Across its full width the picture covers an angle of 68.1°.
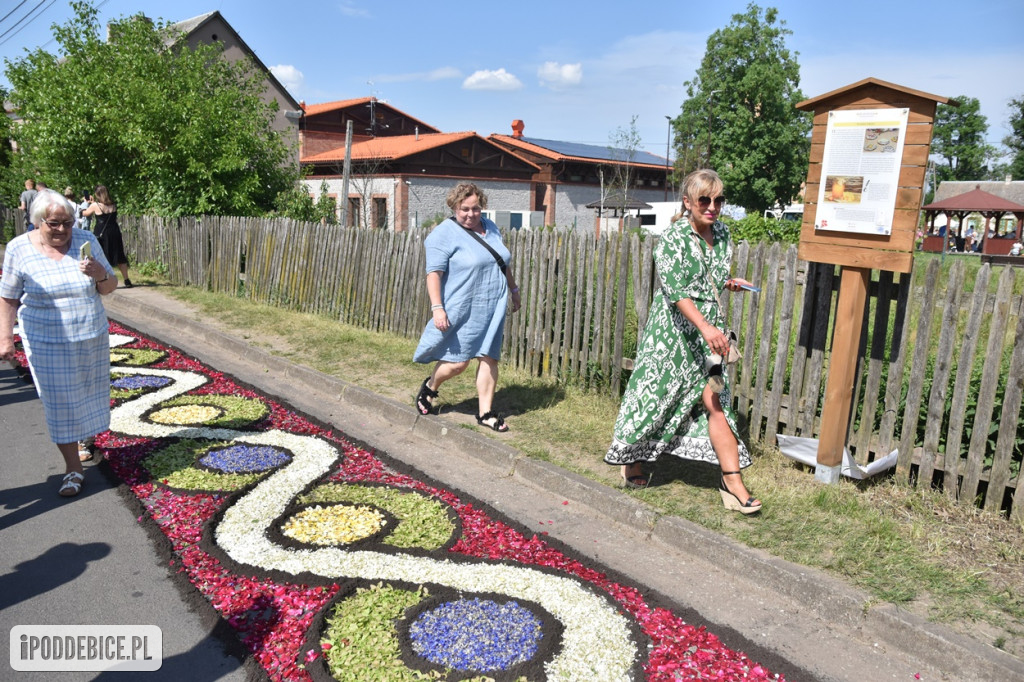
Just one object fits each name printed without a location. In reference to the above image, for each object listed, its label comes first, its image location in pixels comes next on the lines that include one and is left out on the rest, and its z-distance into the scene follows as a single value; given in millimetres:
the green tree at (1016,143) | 79812
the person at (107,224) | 13680
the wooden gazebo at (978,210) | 35344
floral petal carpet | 3150
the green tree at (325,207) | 18736
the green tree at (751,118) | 50000
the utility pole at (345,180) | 21109
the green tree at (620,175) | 39750
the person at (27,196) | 15273
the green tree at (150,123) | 15602
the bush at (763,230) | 23903
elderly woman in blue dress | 4621
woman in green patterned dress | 4309
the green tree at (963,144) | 86125
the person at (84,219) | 14013
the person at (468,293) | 5812
